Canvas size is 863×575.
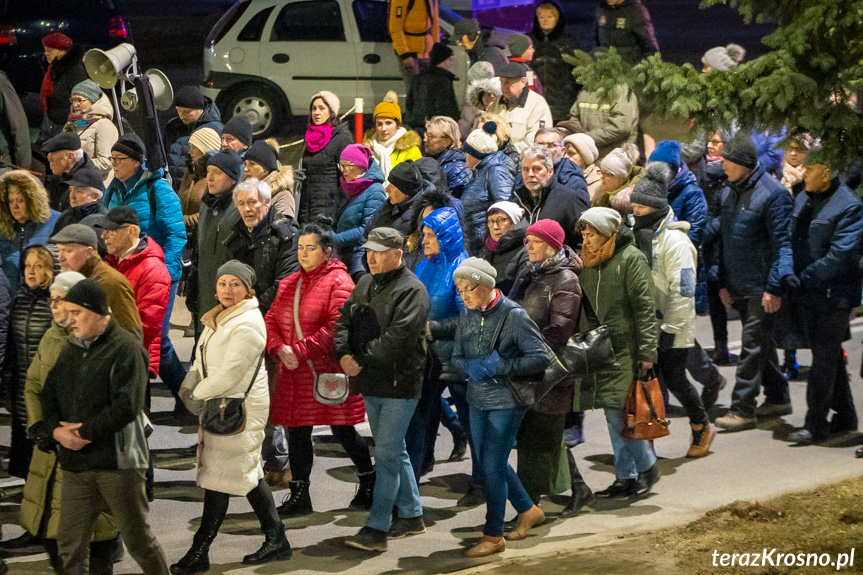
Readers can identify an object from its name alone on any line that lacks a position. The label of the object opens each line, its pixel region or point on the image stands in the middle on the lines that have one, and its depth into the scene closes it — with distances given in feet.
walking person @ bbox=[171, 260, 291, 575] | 46.60
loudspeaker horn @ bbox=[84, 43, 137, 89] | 81.46
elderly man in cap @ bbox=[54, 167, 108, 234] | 60.44
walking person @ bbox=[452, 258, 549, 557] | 48.44
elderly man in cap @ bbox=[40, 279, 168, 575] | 41.55
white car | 111.34
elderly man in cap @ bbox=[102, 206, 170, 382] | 54.65
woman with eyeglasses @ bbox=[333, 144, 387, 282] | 65.00
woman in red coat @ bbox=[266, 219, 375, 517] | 52.80
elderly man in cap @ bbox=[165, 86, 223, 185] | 78.95
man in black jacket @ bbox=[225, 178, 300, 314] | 58.08
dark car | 118.93
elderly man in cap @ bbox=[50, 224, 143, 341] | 48.60
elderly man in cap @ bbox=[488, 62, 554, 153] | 82.38
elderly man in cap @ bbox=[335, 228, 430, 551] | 49.60
